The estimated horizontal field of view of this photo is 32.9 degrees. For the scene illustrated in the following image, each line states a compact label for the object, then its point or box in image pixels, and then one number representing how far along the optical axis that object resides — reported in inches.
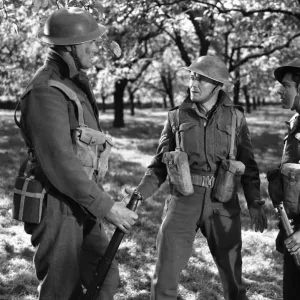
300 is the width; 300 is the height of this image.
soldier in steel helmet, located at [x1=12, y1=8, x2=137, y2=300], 113.9
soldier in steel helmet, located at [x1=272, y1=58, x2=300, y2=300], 140.6
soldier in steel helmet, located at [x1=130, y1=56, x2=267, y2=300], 152.9
